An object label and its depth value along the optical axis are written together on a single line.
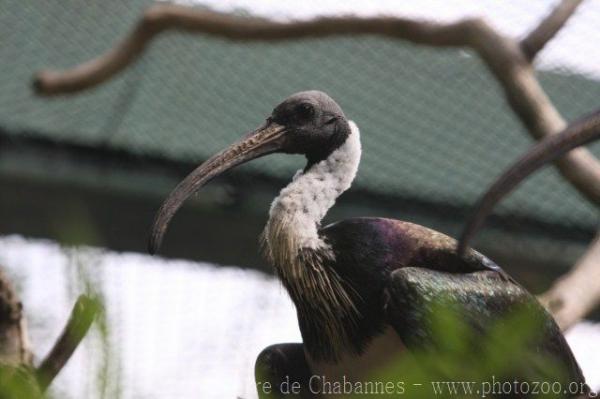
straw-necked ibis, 6.16
